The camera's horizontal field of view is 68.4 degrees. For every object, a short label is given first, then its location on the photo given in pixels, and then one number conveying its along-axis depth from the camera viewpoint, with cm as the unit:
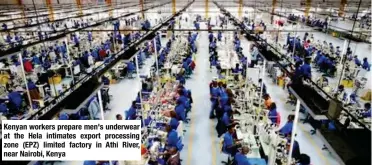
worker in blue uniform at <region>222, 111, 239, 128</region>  805
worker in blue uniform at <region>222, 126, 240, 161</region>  694
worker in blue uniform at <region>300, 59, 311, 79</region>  1194
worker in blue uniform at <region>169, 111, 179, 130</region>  780
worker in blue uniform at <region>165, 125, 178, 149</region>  707
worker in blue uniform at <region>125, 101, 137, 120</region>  834
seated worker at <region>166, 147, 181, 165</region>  648
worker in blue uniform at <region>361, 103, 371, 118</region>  832
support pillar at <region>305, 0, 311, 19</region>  2724
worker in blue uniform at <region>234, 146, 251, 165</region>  601
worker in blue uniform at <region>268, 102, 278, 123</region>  825
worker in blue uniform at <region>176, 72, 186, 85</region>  1204
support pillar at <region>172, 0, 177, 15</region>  3493
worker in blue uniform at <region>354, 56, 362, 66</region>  1370
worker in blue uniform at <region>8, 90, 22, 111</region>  1029
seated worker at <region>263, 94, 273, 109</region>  894
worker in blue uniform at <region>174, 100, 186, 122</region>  882
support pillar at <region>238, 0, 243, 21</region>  3523
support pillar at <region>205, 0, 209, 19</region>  3561
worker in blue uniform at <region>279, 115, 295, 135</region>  736
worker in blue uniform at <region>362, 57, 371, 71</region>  1423
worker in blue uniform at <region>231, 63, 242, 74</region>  1248
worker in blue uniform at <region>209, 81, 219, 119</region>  982
